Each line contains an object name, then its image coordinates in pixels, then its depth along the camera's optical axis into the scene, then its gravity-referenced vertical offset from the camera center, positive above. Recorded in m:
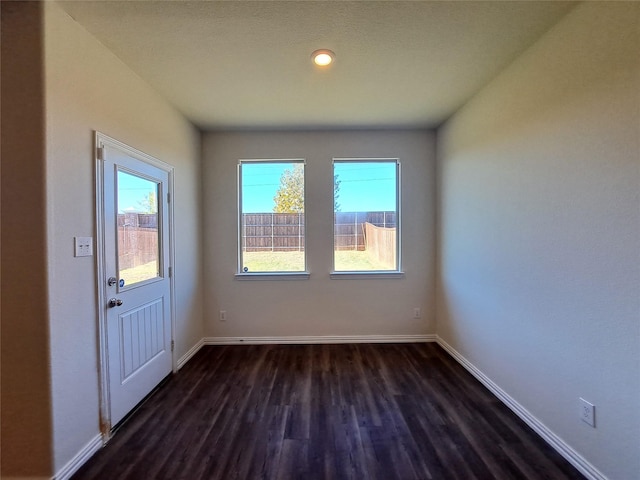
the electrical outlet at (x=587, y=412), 1.48 -0.98
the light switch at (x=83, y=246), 1.62 -0.06
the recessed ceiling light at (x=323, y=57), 1.89 +1.27
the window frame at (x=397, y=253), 3.38 -0.23
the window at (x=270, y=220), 3.43 +0.20
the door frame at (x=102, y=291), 1.77 -0.36
